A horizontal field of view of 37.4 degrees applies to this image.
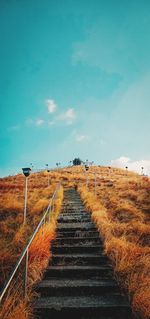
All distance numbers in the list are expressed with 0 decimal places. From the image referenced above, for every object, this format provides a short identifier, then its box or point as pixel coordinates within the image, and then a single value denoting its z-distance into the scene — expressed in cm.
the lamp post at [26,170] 983
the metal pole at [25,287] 393
